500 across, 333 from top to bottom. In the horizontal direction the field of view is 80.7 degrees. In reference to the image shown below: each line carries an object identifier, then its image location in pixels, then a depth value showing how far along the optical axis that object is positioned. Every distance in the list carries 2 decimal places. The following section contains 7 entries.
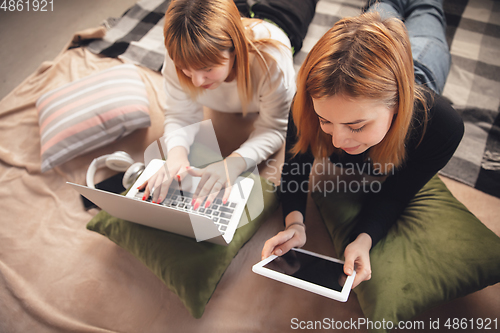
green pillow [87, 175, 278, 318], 0.72
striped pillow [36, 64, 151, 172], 1.02
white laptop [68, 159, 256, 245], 0.63
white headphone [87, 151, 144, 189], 0.92
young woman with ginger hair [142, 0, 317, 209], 0.68
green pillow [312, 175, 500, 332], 0.67
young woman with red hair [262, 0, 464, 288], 0.51
